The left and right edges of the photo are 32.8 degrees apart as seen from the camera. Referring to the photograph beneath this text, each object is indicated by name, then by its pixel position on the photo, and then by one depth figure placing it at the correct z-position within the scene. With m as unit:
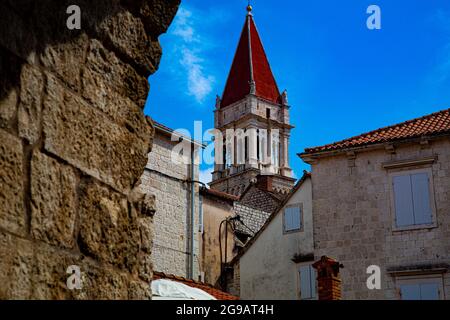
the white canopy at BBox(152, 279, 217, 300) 9.00
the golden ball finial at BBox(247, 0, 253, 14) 83.38
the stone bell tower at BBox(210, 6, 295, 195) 77.19
